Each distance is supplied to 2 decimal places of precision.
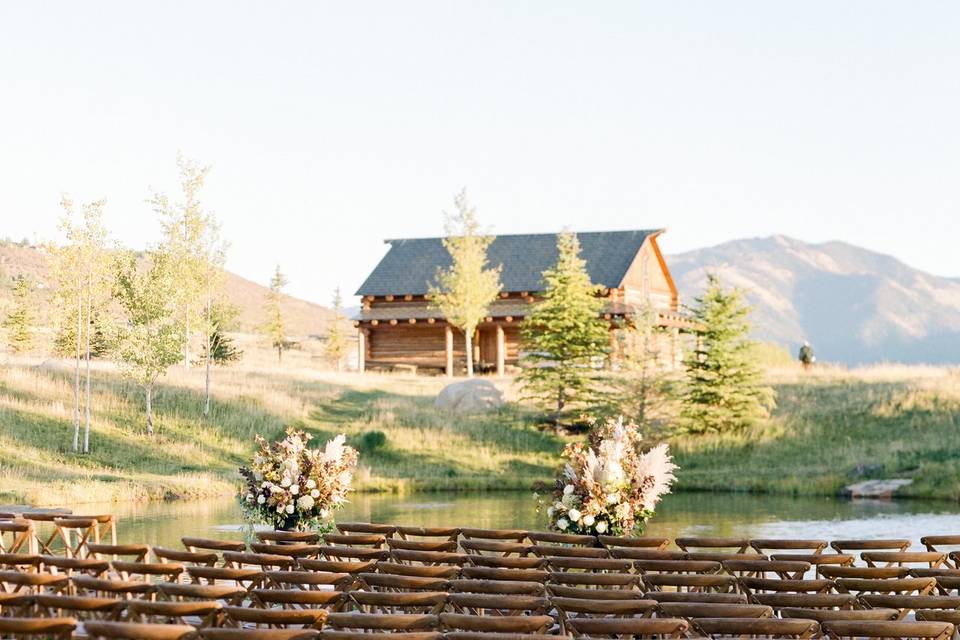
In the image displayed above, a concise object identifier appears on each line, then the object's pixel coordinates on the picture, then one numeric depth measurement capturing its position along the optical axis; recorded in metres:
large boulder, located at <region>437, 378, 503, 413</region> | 42.66
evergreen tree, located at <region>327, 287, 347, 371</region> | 73.19
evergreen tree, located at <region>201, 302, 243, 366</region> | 42.69
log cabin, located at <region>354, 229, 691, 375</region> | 56.00
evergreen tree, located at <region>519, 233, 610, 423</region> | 41.16
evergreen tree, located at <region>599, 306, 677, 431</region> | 39.66
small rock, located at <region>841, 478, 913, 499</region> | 32.56
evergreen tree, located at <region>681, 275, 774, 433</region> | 39.78
